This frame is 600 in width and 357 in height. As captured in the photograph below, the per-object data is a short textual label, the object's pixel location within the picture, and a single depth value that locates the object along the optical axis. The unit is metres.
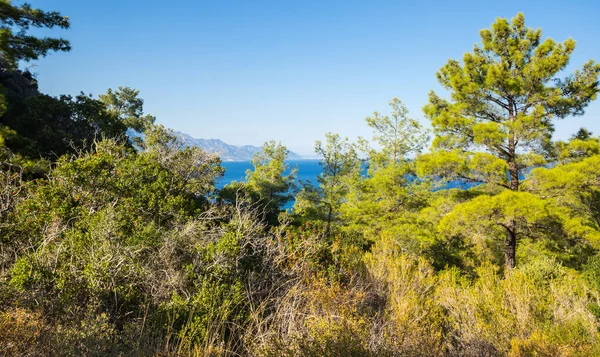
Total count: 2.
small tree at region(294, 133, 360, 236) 20.95
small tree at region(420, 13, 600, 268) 10.92
